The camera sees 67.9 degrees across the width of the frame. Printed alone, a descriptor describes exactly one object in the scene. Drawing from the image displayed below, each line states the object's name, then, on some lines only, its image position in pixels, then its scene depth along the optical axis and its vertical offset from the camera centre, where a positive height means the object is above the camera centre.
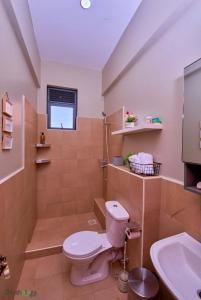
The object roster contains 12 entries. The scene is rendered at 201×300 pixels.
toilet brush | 1.43 -1.29
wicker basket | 1.36 -0.18
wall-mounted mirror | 0.89 +0.14
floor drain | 2.51 -1.25
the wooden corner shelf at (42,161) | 2.47 -0.21
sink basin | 0.80 -0.69
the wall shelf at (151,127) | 1.33 +0.20
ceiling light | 1.49 +1.47
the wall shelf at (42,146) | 2.44 +0.04
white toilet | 1.43 -0.98
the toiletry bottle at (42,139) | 2.53 +0.16
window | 2.73 +0.78
